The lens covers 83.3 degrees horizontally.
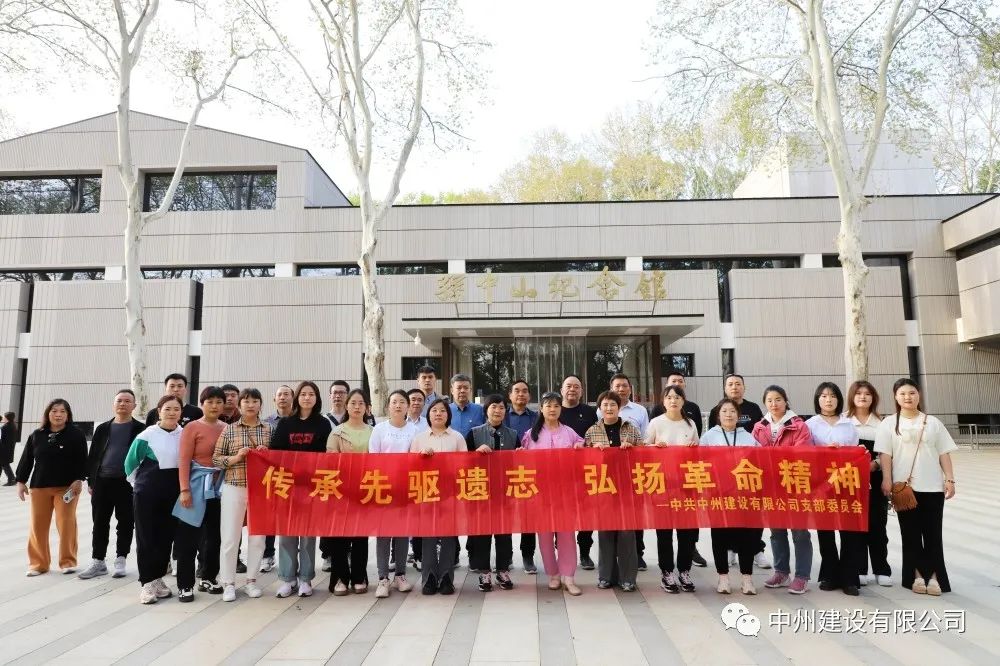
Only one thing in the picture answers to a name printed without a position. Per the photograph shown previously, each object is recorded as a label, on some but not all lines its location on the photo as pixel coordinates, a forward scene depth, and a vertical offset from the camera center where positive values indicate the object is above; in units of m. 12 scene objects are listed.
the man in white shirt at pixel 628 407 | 5.12 -0.21
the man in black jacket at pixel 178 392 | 5.07 -0.03
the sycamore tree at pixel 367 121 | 12.53 +6.13
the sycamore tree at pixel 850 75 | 11.53 +6.60
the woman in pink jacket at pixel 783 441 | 4.28 -0.47
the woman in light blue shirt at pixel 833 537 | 4.27 -1.18
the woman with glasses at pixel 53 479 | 5.05 -0.81
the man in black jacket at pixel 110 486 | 4.95 -0.86
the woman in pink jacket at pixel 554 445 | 4.37 -0.48
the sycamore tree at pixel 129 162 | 10.74 +4.48
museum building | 16.30 +3.17
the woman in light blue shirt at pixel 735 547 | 4.23 -1.24
